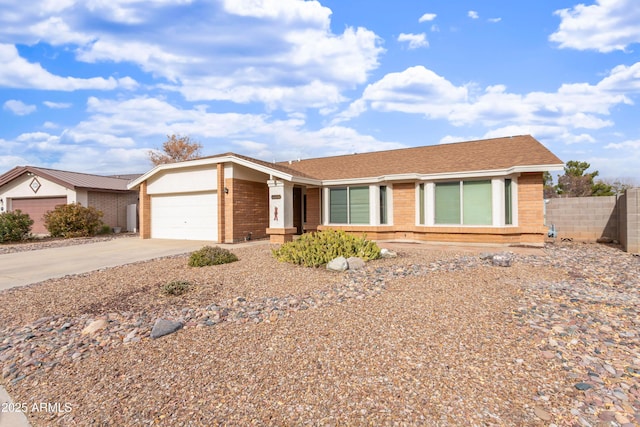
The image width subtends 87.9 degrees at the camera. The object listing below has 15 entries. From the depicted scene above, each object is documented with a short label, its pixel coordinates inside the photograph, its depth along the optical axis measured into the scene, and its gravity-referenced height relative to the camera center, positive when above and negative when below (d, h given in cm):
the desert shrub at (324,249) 848 -95
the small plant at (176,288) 638 -143
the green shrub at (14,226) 1672 -48
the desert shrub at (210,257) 886 -117
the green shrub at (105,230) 2040 -88
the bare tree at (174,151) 3772 +728
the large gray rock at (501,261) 804 -121
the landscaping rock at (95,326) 473 -161
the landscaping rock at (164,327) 450 -156
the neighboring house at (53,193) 2058 +148
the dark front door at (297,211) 1738 +13
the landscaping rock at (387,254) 955 -120
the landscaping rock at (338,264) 778 -122
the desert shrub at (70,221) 1762 -27
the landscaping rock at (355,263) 797 -122
